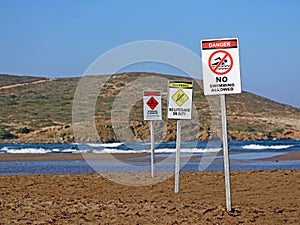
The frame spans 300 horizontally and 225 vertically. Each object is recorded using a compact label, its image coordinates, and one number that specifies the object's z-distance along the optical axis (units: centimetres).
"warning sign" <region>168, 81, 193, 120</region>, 1584
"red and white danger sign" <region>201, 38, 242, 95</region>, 1166
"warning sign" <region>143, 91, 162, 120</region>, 2032
